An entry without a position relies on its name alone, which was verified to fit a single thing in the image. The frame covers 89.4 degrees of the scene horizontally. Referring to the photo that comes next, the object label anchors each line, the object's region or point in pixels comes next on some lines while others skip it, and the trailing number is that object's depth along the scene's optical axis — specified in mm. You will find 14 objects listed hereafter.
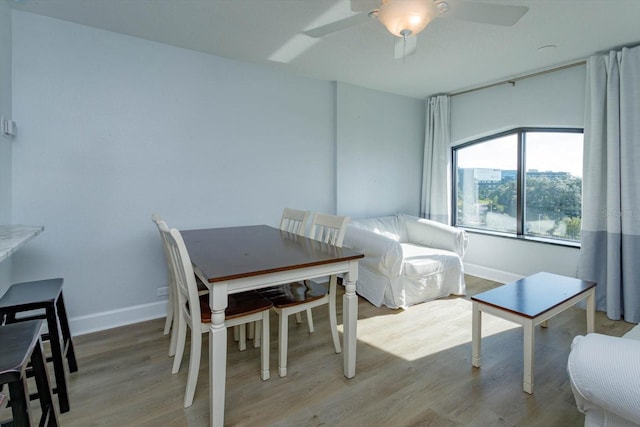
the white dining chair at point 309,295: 2018
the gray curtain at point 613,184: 2803
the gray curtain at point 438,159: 4379
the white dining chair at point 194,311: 1610
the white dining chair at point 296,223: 2670
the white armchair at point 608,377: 903
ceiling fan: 1550
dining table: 1513
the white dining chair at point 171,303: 2094
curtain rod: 3215
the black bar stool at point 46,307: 1577
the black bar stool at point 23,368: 924
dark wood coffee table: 1875
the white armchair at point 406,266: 3086
